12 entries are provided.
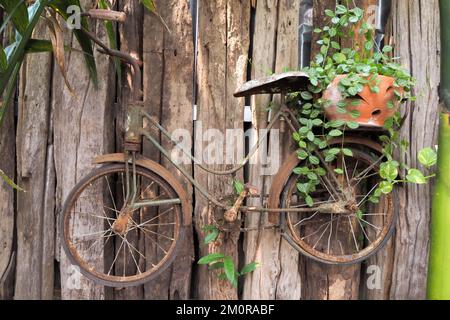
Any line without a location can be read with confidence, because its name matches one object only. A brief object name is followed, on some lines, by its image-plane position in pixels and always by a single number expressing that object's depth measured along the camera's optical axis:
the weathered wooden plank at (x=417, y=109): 2.29
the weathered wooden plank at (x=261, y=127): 2.26
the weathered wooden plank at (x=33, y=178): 2.24
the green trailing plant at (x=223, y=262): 2.08
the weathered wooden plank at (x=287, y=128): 2.26
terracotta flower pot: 1.93
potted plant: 1.94
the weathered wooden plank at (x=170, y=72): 2.24
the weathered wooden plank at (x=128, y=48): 2.23
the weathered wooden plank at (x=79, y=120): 2.23
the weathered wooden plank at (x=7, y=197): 2.28
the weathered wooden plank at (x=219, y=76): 2.25
